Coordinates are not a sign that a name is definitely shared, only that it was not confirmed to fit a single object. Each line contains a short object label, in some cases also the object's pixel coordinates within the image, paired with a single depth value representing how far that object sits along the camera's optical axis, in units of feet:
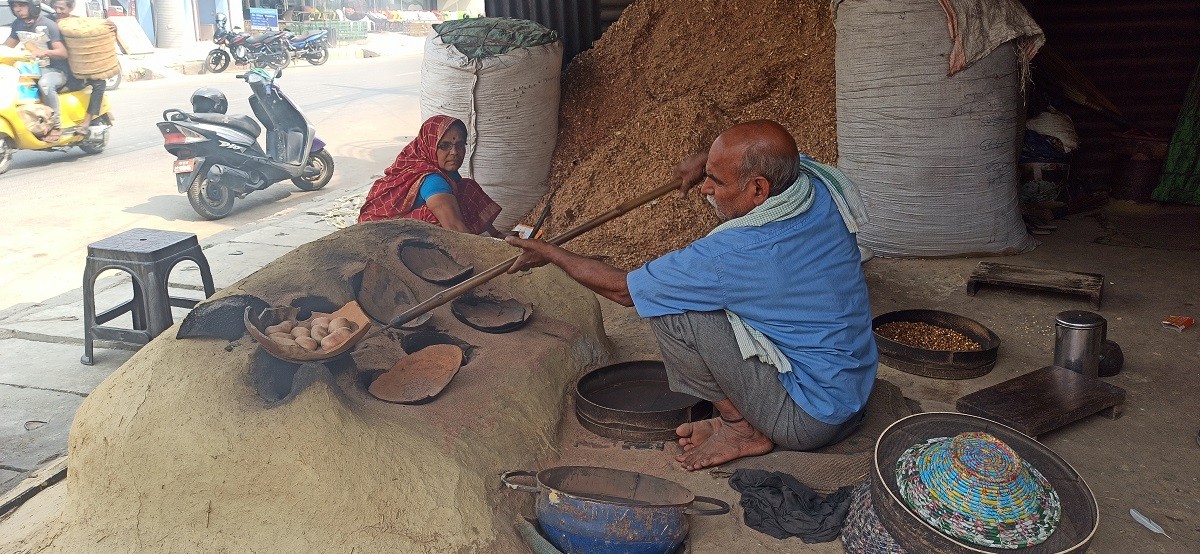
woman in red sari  11.79
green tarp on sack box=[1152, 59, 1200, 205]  18.01
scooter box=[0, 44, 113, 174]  24.64
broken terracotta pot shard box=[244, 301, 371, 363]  7.51
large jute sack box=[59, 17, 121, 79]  26.48
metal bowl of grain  10.37
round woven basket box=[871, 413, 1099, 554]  5.83
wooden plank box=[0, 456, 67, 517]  8.32
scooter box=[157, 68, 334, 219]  21.02
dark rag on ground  7.05
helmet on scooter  21.80
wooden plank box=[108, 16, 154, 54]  49.59
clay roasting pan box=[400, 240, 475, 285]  10.05
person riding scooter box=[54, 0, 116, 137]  26.63
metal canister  9.75
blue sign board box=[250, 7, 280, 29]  56.29
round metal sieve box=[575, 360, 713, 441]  8.63
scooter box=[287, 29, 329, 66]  45.62
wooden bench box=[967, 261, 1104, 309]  12.62
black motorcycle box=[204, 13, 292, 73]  43.55
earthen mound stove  6.75
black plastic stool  11.82
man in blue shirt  7.20
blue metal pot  6.34
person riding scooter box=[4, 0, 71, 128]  25.63
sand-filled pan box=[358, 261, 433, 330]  9.29
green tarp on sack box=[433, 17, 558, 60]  15.92
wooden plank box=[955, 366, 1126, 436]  8.73
